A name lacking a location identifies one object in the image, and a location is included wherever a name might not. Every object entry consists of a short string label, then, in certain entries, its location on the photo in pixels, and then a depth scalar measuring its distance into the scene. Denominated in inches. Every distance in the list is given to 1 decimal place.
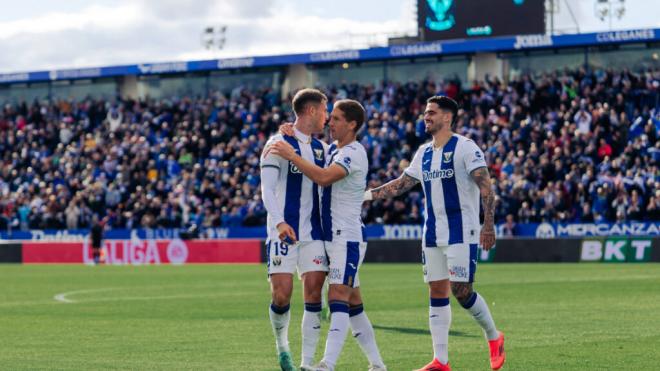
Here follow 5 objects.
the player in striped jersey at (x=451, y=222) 414.9
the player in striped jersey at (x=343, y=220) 384.2
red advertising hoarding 1599.4
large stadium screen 1825.8
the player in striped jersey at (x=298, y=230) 389.1
